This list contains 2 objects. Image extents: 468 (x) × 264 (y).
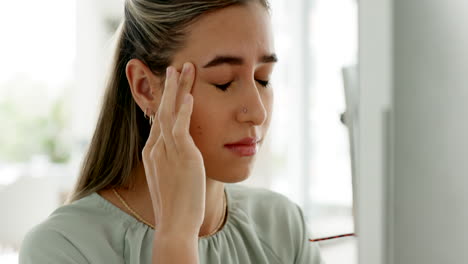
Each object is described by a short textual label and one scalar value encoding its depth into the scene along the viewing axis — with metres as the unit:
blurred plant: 5.89
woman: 0.96
